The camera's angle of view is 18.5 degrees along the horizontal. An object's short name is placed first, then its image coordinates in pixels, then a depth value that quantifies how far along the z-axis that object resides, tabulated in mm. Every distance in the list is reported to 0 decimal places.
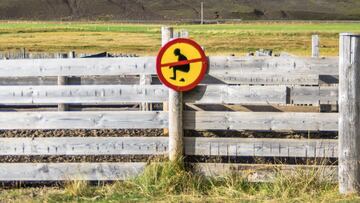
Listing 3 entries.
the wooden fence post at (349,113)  11273
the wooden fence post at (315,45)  27090
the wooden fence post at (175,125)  11846
